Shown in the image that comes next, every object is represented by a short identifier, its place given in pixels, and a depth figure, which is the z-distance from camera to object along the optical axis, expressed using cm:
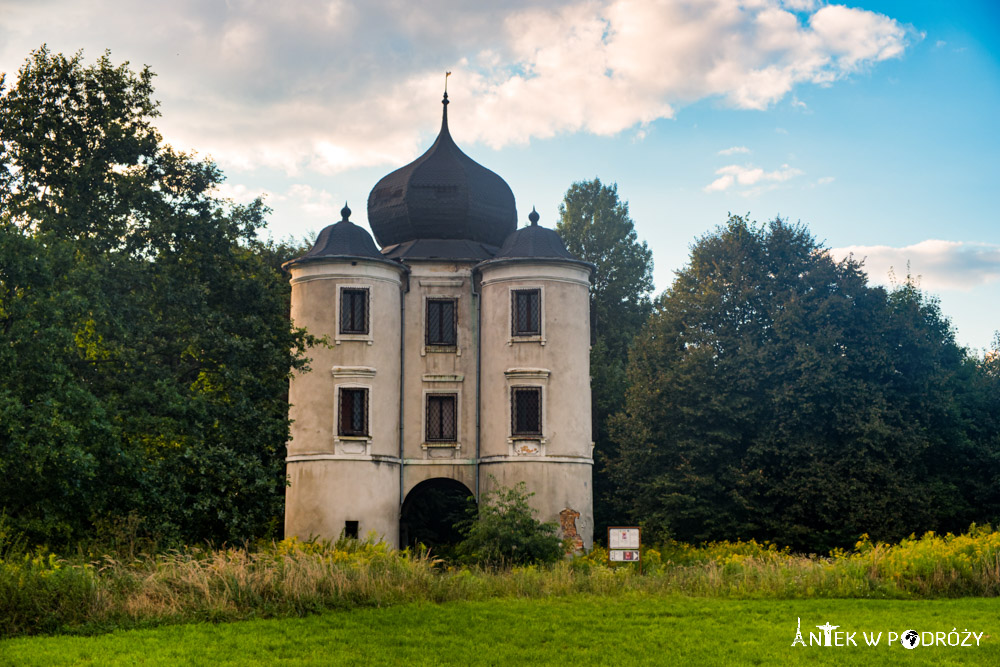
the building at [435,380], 3192
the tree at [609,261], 4931
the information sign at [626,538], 2539
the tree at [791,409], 3391
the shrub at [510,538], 2742
